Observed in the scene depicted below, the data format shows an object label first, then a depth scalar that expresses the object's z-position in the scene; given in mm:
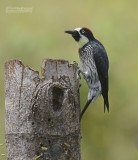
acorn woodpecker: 9836
